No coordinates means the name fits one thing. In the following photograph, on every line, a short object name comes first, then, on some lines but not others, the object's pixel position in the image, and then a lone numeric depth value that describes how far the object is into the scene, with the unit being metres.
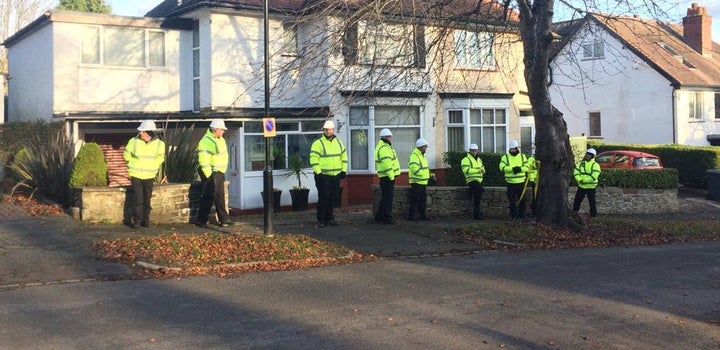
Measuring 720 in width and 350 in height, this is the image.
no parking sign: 11.29
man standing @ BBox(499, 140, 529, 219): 16.18
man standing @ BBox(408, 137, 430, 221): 15.02
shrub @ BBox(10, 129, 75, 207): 14.88
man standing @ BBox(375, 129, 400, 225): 14.33
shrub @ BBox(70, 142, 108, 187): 13.43
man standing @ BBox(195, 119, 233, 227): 12.95
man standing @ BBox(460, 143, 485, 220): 16.16
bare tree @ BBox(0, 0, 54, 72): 36.91
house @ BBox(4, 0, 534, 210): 19.23
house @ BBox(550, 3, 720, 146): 34.16
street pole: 11.10
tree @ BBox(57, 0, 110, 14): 44.81
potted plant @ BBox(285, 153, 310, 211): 19.08
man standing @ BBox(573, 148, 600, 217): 17.83
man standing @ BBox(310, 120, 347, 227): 13.57
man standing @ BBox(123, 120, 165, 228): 12.60
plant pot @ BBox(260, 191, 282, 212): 18.94
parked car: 24.97
